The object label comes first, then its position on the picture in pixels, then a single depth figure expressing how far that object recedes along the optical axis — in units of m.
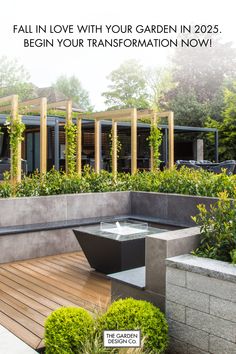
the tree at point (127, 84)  37.94
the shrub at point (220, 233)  3.08
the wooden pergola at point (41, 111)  8.87
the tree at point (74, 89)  57.44
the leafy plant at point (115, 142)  13.29
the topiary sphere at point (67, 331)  2.68
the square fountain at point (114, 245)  4.68
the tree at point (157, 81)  38.59
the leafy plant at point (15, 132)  8.41
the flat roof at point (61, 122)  15.77
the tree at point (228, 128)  23.67
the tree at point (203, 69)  33.91
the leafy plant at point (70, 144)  11.50
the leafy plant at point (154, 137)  12.65
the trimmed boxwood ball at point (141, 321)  2.76
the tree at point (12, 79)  36.22
